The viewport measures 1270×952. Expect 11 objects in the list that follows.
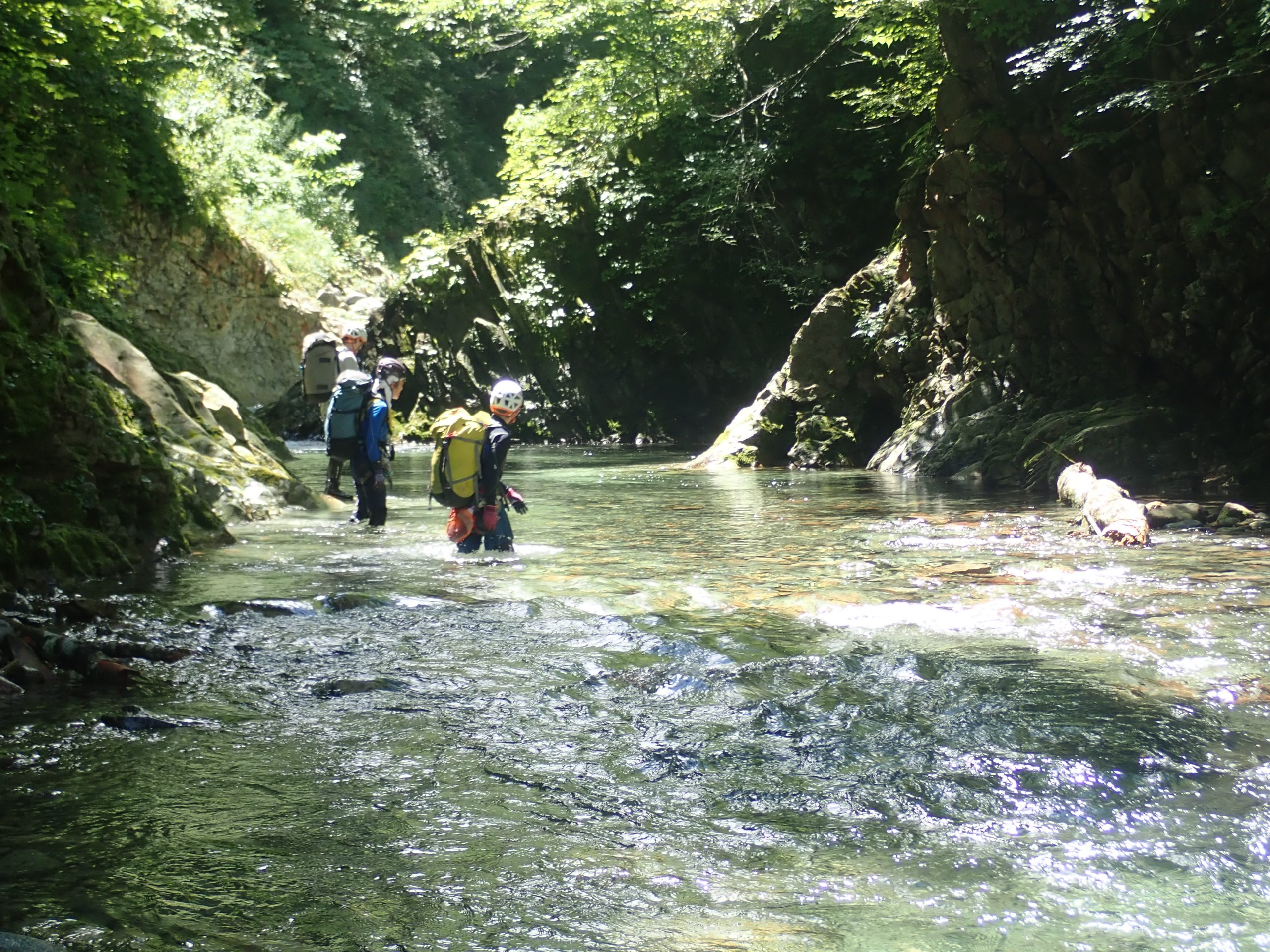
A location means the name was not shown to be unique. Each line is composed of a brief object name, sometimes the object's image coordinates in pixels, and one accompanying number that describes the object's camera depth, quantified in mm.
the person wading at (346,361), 11492
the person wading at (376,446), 10898
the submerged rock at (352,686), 5180
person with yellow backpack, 9117
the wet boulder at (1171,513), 10656
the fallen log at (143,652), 5613
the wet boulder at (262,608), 6922
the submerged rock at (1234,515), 10344
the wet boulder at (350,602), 7109
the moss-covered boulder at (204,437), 11250
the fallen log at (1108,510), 9516
